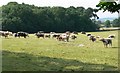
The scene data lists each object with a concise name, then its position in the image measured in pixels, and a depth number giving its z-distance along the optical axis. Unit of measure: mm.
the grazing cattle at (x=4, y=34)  44694
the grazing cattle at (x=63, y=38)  39562
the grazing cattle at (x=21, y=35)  49356
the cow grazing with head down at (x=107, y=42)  30323
